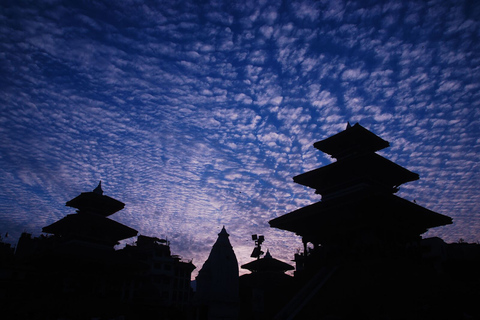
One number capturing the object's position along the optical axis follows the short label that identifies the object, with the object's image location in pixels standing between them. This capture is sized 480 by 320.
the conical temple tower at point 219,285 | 15.44
